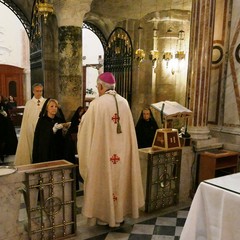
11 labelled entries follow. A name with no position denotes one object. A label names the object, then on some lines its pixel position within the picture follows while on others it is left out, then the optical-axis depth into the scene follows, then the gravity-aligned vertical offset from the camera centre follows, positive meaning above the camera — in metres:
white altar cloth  2.51 -1.12
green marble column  7.37 +0.42
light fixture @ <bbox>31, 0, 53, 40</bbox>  5.55 +1.46
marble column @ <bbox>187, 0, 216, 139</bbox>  5.10 +0.40
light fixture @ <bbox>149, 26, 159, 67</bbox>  9.58 +1.01
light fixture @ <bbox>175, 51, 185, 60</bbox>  9.48 +1.01
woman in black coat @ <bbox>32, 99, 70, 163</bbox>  4.40 -0.73
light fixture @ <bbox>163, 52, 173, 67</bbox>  9.78 +1.00
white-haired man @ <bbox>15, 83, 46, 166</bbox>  5.15 -0.88
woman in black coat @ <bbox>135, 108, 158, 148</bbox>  6.02 -0.88
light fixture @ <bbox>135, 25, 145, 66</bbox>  9.65 +1.01
